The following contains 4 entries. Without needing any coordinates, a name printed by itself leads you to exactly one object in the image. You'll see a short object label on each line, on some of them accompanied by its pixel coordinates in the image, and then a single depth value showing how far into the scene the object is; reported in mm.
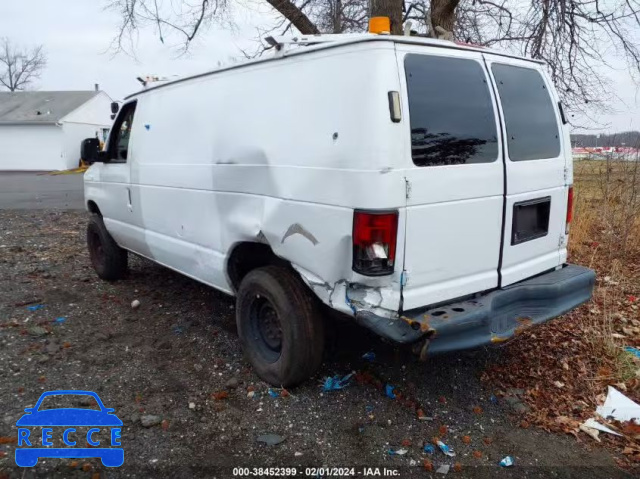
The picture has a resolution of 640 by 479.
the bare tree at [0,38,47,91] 58000
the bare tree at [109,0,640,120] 9547
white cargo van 2820
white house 33125
